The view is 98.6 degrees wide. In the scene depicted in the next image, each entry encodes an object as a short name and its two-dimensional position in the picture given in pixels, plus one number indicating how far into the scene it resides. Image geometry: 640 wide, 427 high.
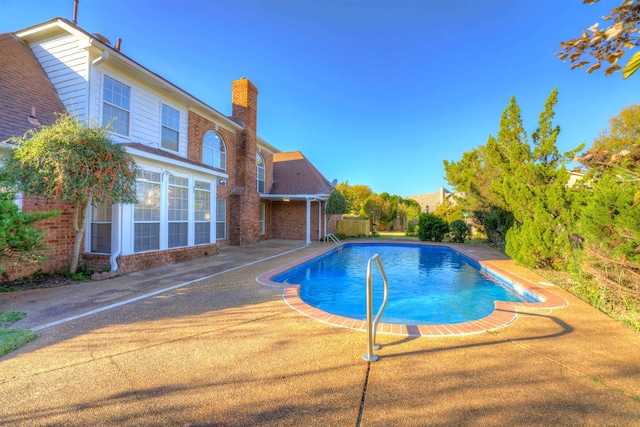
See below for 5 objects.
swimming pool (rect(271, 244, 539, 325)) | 6.36
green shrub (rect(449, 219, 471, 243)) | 17.97
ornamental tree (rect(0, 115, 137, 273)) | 5.98
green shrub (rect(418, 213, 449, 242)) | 18.14
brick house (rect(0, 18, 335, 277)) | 7.78
